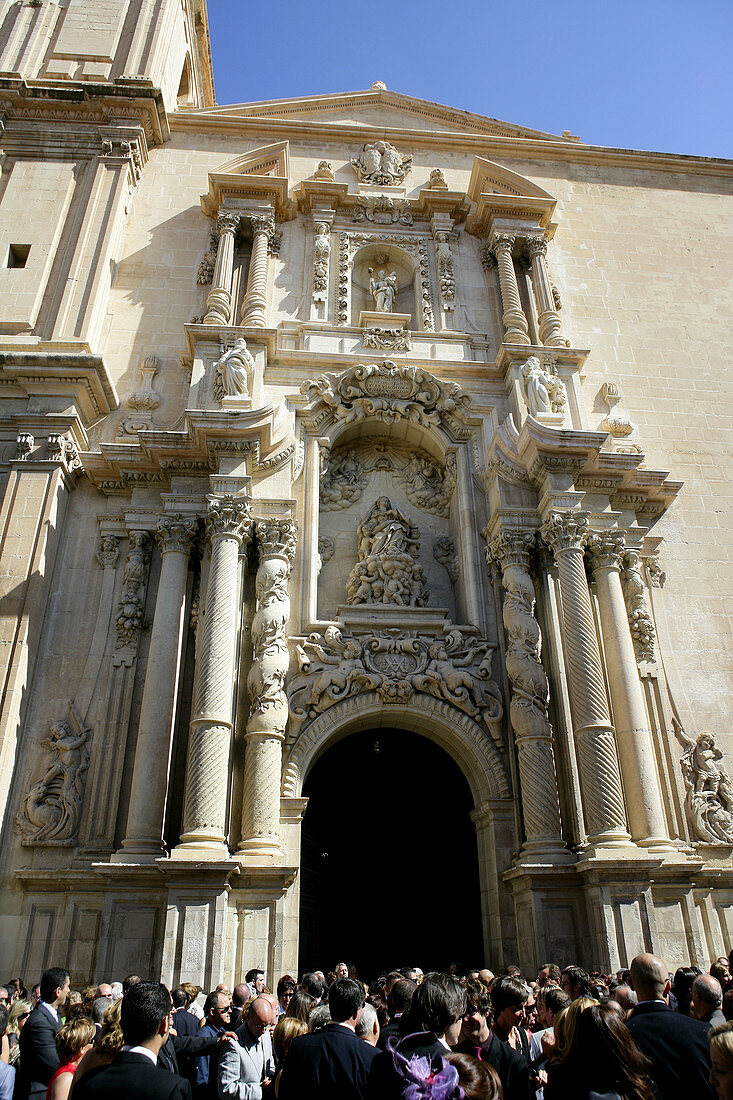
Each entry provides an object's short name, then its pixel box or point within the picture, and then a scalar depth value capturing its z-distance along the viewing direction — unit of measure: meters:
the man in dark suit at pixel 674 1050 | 3.74
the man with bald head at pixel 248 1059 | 4.82
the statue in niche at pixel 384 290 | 16.70
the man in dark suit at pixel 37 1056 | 5.15
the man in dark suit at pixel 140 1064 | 3.36
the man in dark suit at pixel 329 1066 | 3.78
